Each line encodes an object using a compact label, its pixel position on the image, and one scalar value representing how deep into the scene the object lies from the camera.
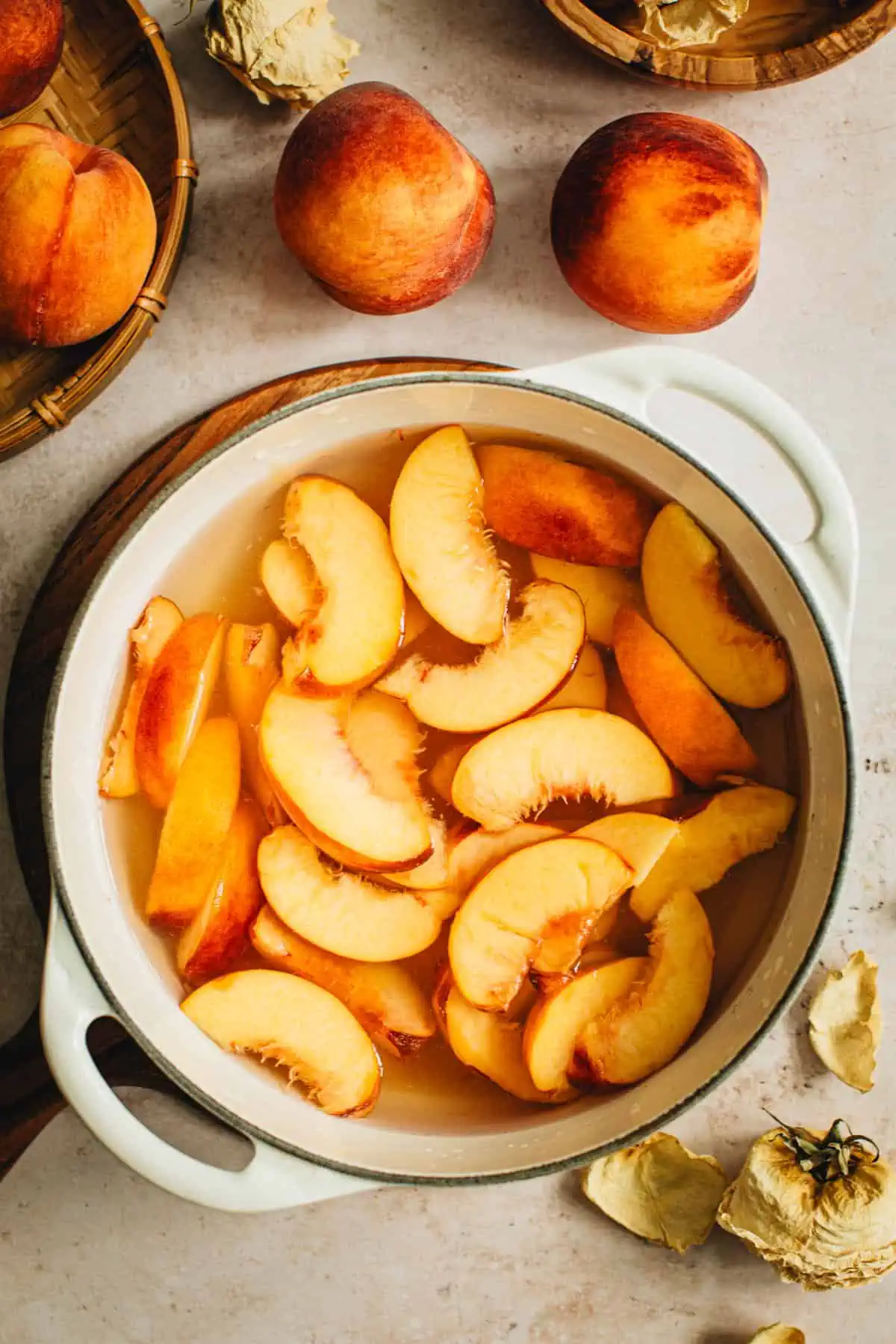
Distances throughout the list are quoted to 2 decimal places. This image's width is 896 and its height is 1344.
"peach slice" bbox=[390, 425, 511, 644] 0.79
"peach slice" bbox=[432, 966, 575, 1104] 0.79
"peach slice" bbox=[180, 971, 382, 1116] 0.77
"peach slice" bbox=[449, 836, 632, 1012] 0.76
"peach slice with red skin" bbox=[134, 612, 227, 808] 0.78
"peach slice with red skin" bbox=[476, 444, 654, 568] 0.78
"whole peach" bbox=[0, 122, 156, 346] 0.74
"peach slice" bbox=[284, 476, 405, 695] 0.78
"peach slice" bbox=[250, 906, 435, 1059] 0.79
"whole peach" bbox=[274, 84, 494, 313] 0.74
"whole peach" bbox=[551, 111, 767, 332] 0.75
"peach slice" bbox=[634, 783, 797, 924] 0.78
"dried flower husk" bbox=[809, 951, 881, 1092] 0.87
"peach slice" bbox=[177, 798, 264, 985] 0.78
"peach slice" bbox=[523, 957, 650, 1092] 0.77
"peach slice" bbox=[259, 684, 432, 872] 0.77
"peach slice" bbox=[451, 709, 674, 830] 0.78
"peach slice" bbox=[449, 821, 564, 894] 0.80
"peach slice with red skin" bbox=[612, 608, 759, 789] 0.77
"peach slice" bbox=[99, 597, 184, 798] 0.80
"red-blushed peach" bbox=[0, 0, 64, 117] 0.75
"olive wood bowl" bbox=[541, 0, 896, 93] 0.80
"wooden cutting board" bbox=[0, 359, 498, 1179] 0.83
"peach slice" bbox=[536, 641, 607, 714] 0.80
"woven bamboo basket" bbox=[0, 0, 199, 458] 0.84
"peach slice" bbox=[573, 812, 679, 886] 0.76
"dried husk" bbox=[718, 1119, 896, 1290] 0.84
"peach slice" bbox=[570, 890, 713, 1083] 0.76
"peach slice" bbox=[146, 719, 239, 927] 0.79
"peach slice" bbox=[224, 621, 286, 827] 0.80
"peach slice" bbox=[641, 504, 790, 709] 0.76
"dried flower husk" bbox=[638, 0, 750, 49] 0.79
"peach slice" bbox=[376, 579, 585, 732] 0.78
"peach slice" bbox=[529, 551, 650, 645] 0.81
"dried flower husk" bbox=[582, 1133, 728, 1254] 0.88
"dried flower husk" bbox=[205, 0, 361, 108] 0.79
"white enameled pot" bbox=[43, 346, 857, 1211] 0.71
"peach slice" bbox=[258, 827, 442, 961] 0.78
